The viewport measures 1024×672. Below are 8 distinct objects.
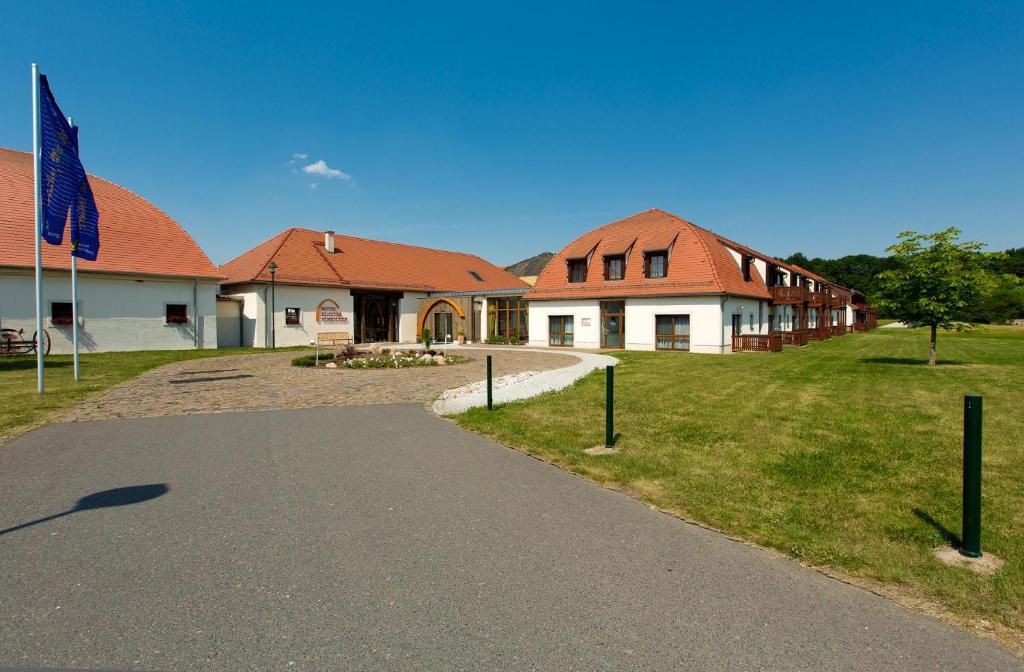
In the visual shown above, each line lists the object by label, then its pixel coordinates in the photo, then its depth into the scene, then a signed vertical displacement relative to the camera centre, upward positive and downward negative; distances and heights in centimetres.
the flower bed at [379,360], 1836 -128
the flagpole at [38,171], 1169 +352
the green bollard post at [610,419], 706 -129
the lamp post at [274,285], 2667 +218
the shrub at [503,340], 3265 -101
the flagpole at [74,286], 1329 +103
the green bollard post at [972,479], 382 -115
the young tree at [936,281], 1747 +141
